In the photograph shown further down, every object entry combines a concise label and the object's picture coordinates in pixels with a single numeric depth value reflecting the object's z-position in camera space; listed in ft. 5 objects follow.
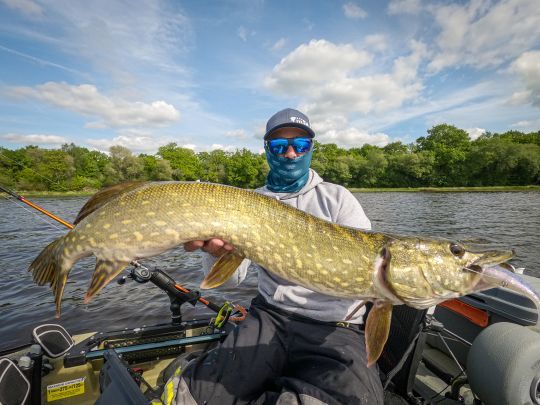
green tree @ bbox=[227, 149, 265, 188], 164.55
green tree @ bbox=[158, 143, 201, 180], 172.35
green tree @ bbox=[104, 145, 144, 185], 141.90
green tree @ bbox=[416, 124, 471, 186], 155.02
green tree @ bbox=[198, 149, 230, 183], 173.06
